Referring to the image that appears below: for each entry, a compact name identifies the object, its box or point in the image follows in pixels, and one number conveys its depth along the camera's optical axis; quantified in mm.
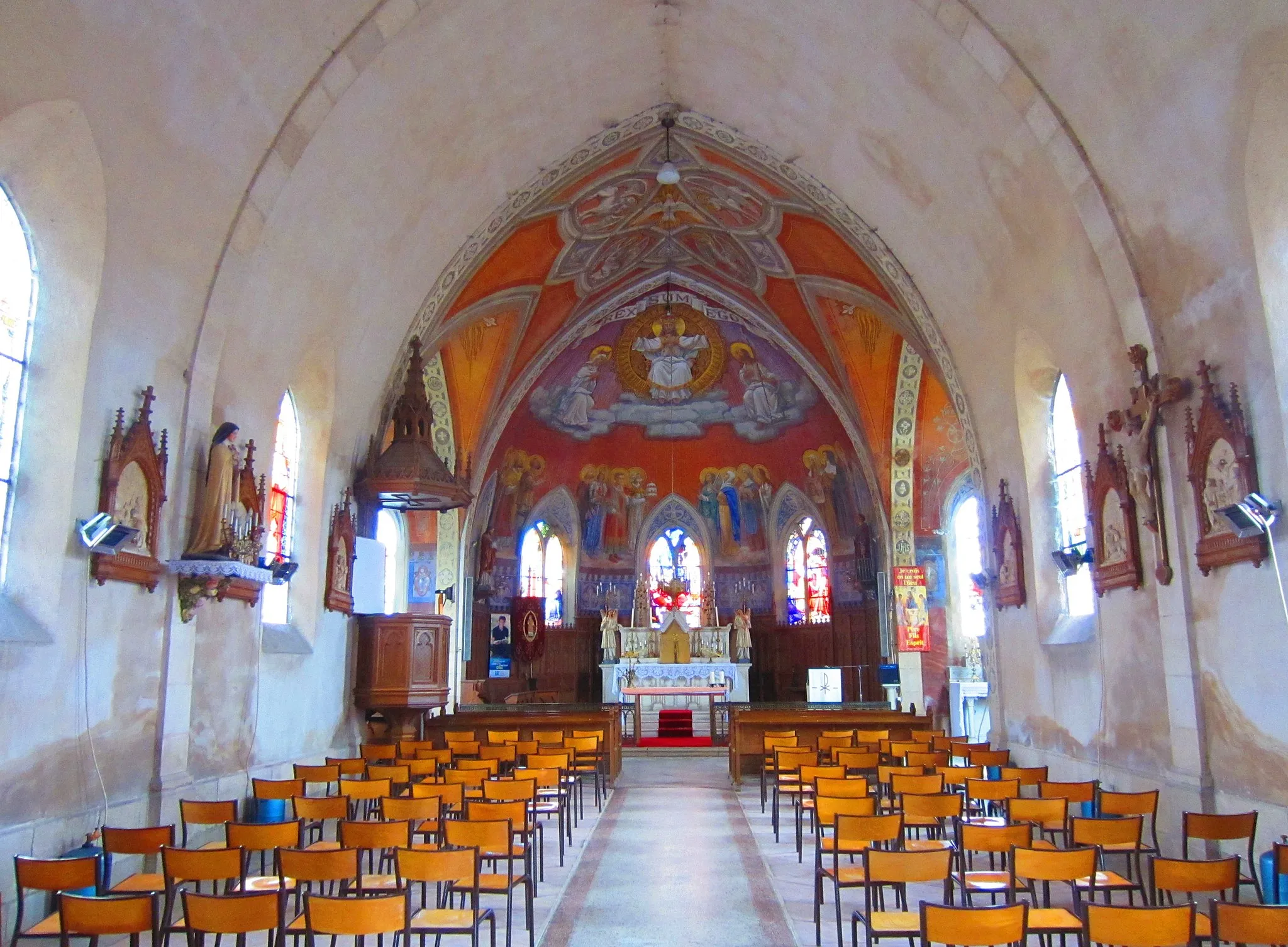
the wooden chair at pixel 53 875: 5844
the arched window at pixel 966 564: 24031
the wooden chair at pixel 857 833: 6977
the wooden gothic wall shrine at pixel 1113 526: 10945
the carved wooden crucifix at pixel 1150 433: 9977
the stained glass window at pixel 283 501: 14016
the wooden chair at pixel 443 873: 5883
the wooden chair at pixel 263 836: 6680
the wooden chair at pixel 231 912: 4973
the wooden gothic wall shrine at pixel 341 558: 14867
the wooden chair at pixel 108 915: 5086
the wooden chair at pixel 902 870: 5770
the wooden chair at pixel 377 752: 13281
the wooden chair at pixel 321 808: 7887
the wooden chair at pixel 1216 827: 6949
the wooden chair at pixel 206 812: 7785
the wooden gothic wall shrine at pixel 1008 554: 14641
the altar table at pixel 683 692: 22516
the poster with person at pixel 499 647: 26359
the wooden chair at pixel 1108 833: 6844
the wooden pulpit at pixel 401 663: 15422
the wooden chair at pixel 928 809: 7926
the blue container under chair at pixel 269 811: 10836
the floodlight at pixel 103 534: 8828
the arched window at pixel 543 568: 28641
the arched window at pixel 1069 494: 13477
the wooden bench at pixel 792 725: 15977
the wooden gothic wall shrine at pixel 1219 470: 8930
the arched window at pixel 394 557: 22812
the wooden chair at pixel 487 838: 6891
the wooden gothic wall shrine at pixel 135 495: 9281
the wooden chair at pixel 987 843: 6602
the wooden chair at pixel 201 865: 5996
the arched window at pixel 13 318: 8711
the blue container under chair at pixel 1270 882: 6359
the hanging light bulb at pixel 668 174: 18078
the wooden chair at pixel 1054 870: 5688
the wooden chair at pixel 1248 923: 4492
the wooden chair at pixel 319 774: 10366
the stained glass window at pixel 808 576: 28359
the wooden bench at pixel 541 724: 16266
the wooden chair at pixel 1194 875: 5516
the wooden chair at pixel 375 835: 6723
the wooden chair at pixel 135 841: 6941
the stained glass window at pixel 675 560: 30297
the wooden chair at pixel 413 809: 7672
